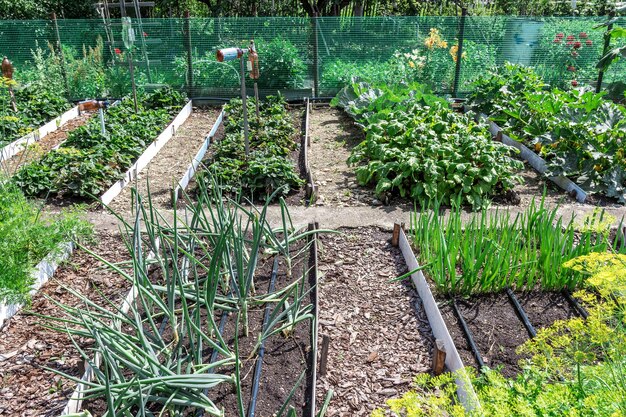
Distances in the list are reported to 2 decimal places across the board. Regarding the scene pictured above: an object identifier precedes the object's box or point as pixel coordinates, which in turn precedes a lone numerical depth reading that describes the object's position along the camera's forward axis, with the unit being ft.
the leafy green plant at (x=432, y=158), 16.74
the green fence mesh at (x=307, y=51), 31.32
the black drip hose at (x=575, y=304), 11.20
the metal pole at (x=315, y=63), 31.45
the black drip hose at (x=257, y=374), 8.57
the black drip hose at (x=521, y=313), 10.66
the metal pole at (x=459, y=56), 30.89
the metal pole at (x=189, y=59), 31.27
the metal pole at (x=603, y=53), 28.89
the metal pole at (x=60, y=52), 31.17
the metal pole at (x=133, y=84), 24.11
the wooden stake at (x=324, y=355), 9.59
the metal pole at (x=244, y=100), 18.12
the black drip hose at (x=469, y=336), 9.86
